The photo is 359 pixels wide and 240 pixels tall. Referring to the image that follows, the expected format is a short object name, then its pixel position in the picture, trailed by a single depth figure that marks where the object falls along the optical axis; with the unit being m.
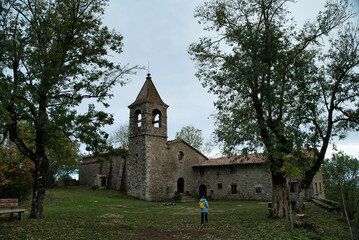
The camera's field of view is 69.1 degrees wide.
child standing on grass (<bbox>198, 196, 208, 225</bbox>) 12.33
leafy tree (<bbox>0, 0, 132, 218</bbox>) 10.32
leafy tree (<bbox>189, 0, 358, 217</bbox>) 13.04
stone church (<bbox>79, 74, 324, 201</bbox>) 27.11
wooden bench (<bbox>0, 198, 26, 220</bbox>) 10.27
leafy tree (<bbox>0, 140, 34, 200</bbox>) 19.14
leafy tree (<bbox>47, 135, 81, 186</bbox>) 26.18
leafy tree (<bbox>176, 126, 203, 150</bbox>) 47.12
